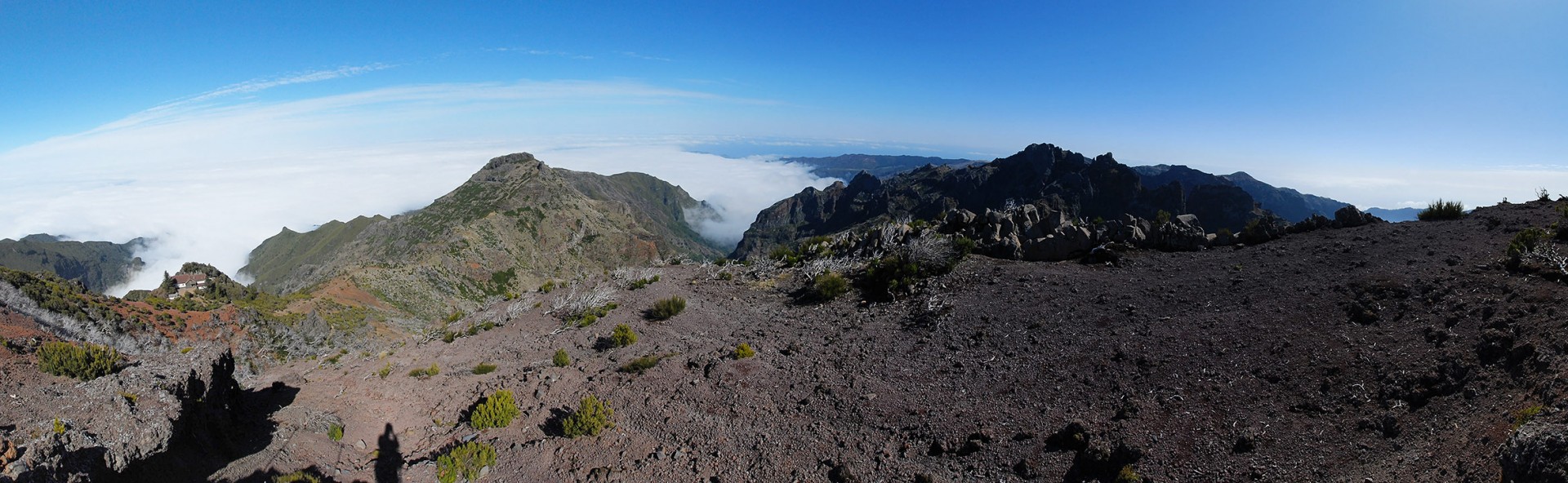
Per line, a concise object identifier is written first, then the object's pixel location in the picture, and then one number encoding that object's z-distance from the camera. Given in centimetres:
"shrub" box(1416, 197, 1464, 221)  1523
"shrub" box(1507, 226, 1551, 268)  976
